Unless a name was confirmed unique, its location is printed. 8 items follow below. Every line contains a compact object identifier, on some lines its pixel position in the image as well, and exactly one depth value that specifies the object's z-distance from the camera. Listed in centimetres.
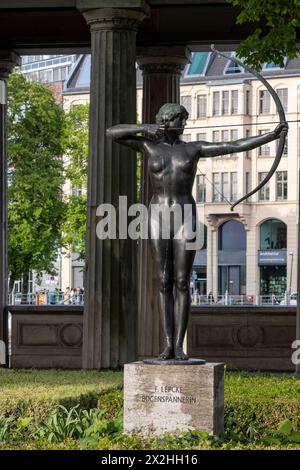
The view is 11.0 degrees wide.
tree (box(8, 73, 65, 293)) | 7169
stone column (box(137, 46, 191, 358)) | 3262
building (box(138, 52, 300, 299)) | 10588
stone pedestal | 1703
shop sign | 10550
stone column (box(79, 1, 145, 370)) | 2753
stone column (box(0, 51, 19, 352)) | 3303
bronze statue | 1761
